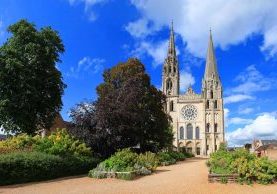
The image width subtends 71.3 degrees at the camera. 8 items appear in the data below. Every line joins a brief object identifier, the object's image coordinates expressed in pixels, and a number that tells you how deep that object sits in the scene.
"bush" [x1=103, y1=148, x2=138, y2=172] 9.68
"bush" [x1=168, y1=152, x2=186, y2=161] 20.75
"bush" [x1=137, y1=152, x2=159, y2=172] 10.82
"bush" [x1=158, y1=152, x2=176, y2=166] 15.47
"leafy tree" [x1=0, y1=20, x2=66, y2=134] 14.82
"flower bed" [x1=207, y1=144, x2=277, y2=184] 8.41
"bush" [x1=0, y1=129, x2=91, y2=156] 10.65
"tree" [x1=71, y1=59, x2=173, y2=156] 13.18
